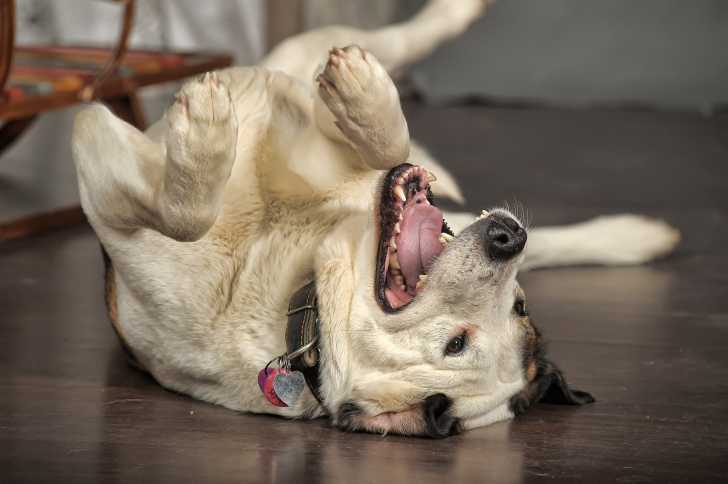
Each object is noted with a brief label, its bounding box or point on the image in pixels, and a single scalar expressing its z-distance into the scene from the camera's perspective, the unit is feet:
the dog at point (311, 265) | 15.16
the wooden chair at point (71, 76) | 26.99
